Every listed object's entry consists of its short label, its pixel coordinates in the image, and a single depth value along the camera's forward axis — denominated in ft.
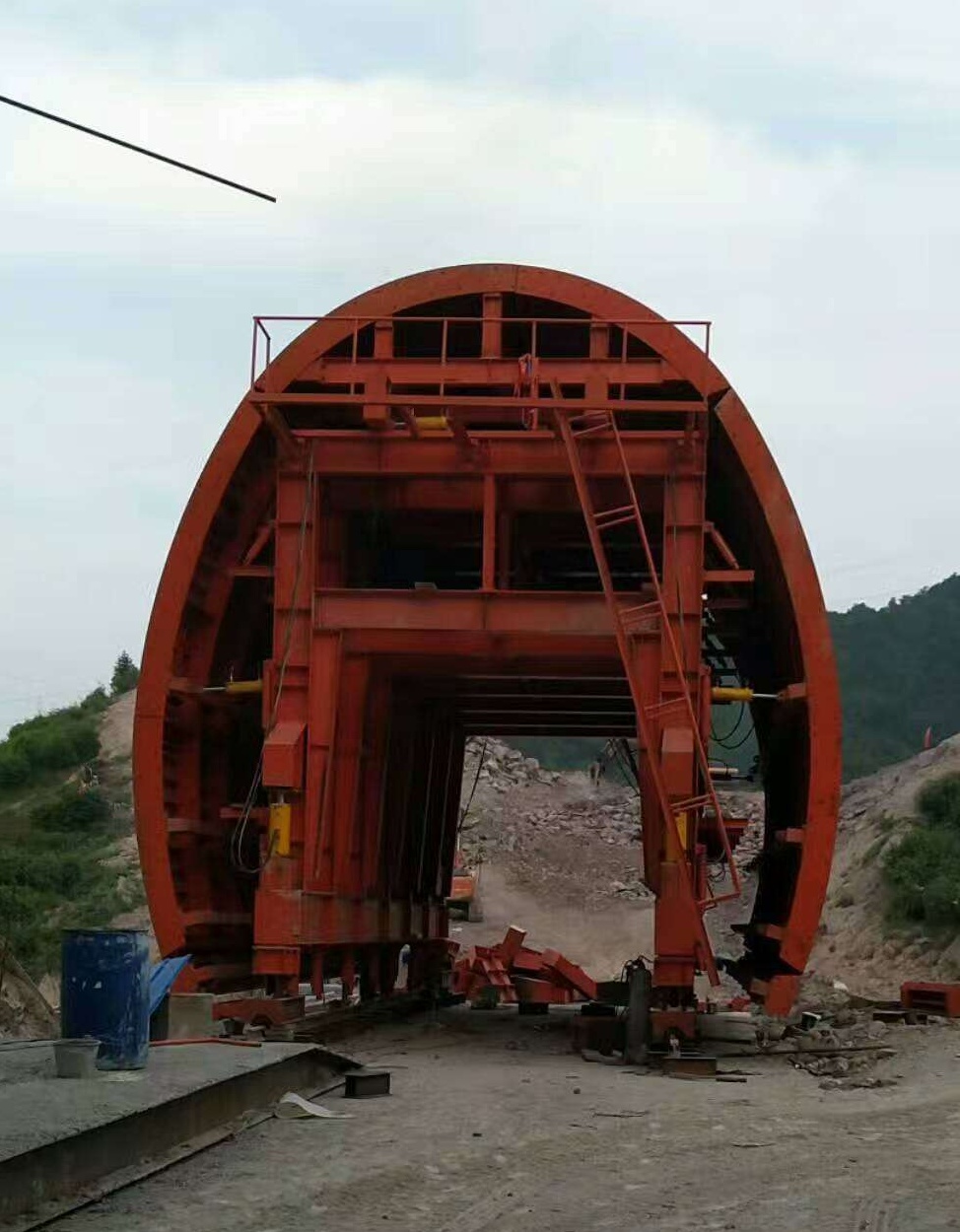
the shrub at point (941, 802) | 115.44
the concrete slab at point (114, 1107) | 24.12
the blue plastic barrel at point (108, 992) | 33.68
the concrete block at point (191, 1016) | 43.78
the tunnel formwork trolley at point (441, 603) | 51.39
